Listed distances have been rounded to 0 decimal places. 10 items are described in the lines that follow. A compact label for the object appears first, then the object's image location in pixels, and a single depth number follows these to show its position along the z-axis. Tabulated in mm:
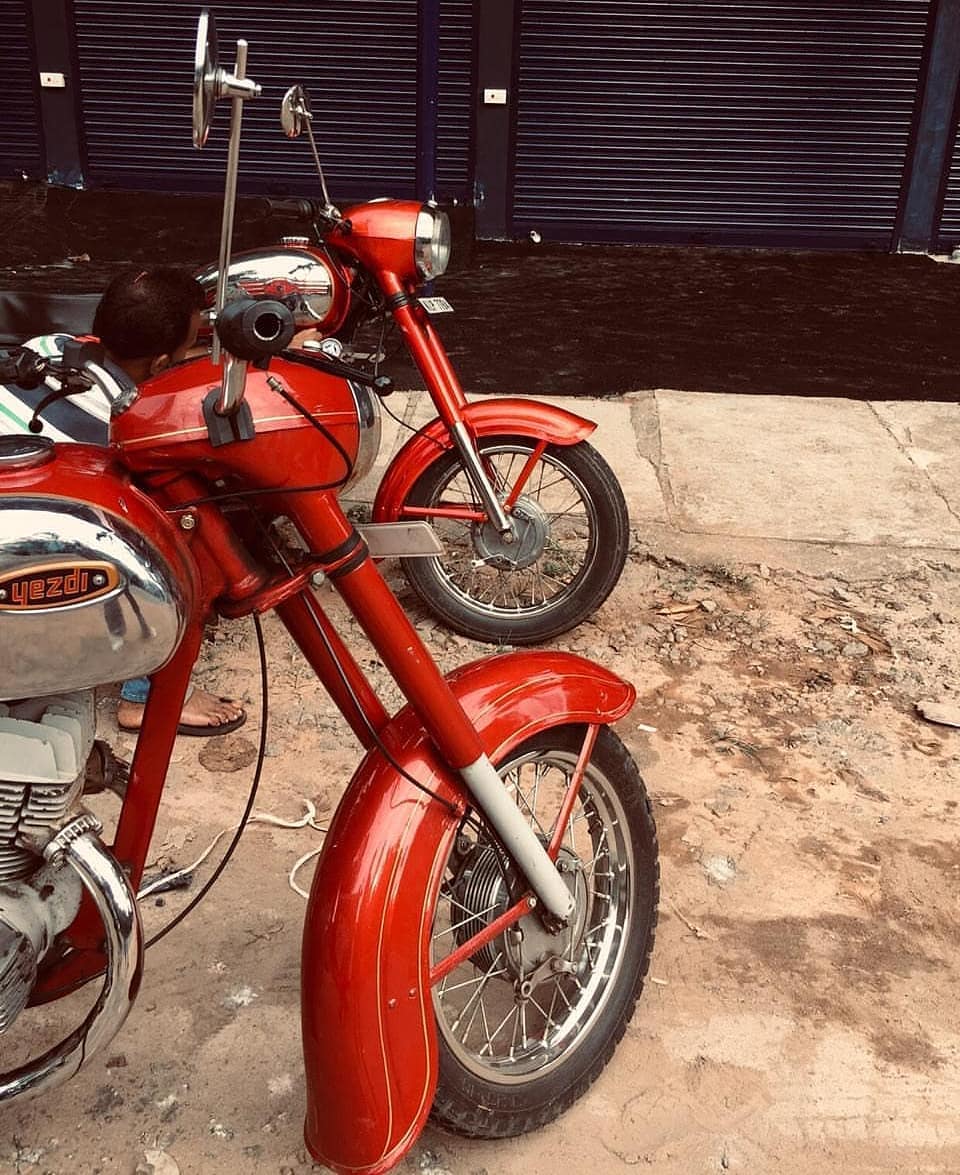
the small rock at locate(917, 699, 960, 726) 3441
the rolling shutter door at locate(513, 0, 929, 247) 9109
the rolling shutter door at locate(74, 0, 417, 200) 9133
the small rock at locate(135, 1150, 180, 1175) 2051
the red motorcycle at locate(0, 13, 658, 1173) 1502
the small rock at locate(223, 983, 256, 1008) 2395
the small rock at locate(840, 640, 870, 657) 3781
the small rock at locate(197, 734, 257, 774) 3186
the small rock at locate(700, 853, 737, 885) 2820
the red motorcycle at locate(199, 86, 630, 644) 3258
